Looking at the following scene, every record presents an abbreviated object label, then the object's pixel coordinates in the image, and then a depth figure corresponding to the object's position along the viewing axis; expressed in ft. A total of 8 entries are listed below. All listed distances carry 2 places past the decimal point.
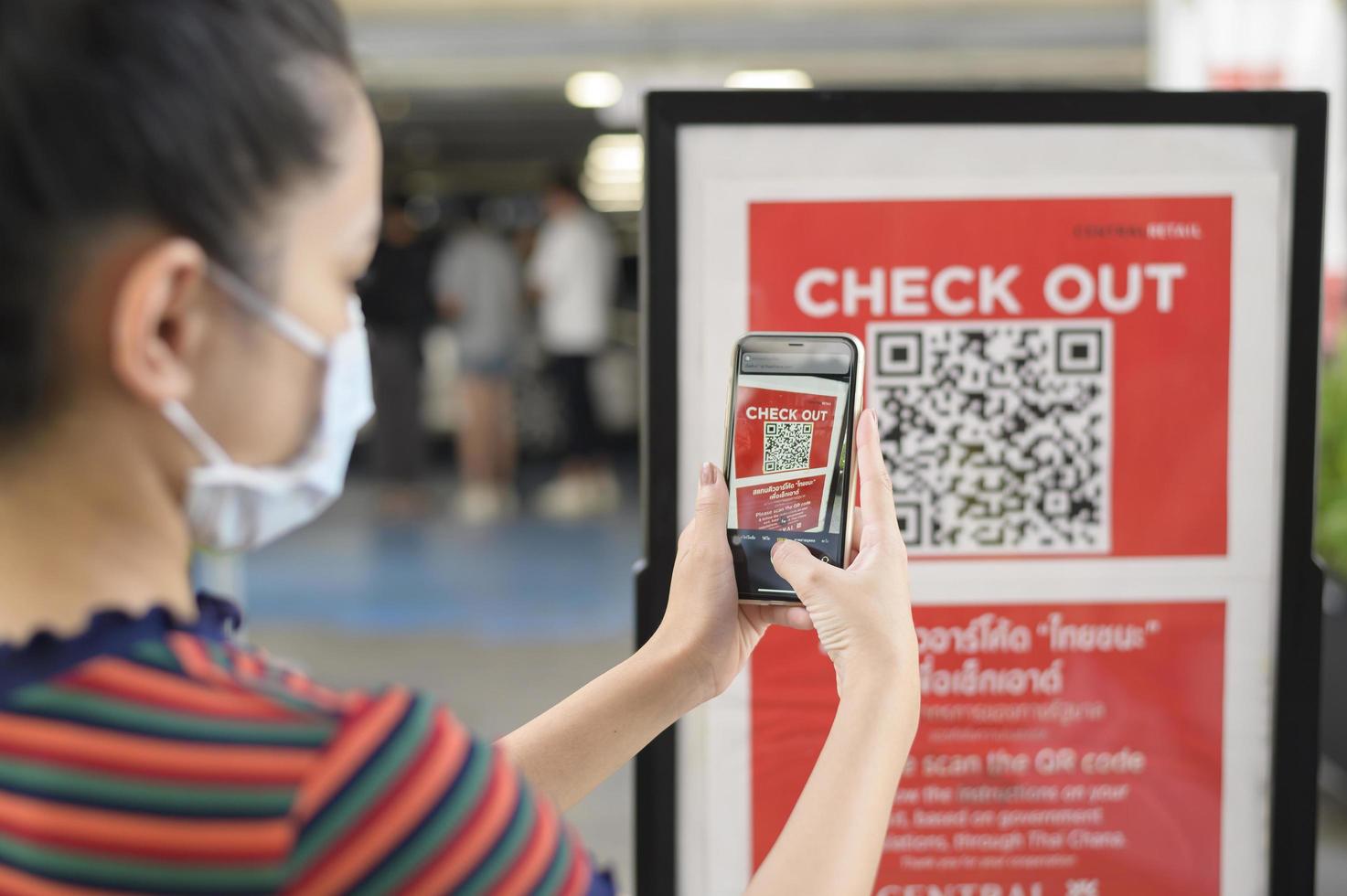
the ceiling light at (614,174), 37.24
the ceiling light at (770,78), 23.47
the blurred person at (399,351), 24.11
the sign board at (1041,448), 3.78
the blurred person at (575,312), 23.95
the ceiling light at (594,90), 25.95
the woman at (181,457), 1.95
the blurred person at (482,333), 24.34
